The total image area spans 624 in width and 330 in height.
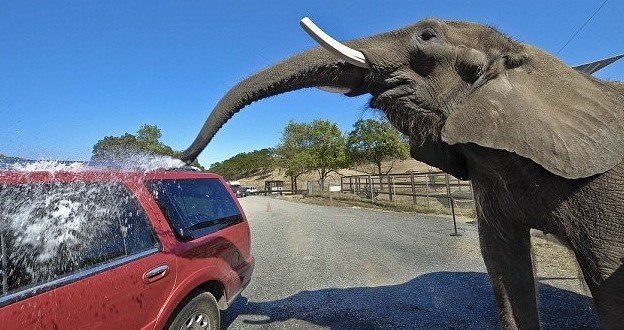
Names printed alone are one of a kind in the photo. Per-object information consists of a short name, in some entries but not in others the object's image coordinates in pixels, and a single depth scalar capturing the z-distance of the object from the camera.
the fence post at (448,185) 15.25
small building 66.50
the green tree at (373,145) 35.97
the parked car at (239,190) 49.62
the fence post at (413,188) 19.49
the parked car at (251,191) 58.60
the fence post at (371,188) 25.49
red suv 2.15
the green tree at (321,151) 42.53
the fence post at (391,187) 22.45
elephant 2.09
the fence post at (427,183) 18.17
